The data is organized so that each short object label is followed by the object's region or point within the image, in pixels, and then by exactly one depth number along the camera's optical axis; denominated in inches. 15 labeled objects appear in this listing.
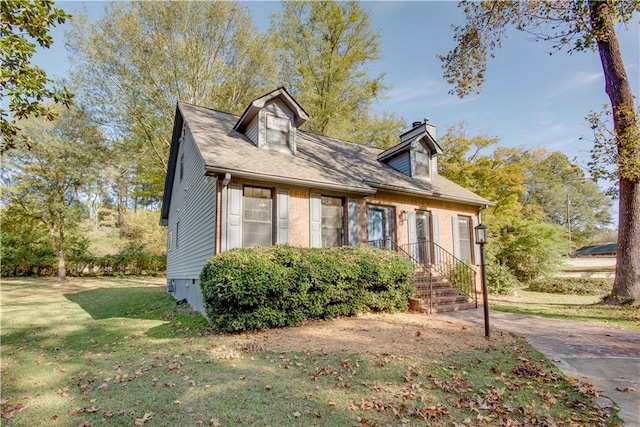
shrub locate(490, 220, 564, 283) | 657.6
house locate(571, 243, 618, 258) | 1263.7
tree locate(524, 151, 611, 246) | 1685.5
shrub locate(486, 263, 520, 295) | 534.6
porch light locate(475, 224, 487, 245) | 258.7
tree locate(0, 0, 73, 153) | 203.2
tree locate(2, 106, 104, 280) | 710.5
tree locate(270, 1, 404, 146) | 807.7
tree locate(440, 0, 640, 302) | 348.2
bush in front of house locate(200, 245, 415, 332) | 255.0
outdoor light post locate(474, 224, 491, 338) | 242.9
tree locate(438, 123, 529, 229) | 712.4
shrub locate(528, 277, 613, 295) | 574.2
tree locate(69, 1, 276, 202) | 595.5
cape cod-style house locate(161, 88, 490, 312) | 336.2
